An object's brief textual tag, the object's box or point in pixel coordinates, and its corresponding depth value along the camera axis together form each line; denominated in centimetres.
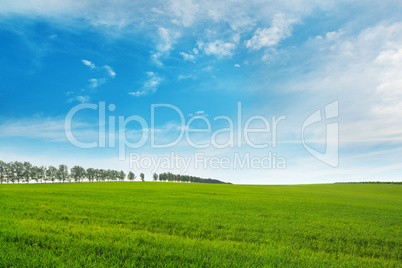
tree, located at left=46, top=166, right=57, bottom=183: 11802
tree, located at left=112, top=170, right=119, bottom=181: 14450
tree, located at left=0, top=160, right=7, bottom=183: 10862
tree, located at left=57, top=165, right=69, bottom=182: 12100
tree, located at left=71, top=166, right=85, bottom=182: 12838
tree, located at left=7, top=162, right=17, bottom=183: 10981
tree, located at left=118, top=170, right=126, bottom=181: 15060
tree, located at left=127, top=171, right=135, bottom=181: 15388
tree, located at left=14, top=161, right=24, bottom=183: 11106
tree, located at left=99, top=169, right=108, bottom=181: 13812
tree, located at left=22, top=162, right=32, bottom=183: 11200
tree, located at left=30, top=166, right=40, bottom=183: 11392
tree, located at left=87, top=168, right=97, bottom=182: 13324
